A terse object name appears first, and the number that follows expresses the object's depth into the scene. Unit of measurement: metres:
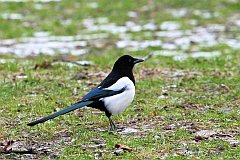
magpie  14.48
